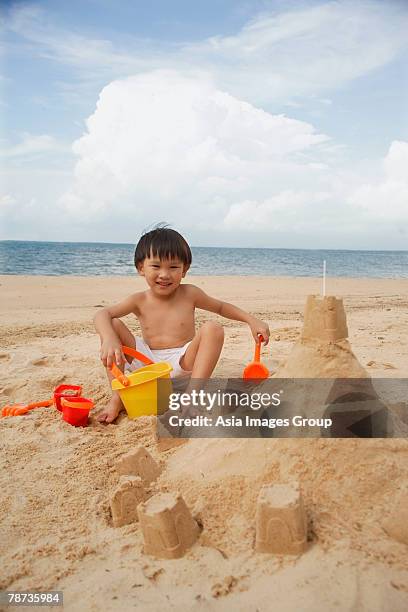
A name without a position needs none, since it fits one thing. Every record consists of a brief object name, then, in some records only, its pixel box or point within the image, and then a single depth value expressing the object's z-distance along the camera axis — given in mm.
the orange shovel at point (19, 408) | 2791
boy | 2750
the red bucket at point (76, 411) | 2607
